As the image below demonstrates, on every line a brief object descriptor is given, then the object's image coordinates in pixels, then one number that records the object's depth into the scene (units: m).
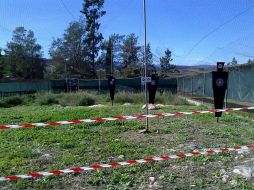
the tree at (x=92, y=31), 35.66
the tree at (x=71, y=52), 36.11
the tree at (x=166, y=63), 32.56
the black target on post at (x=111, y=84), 12.15
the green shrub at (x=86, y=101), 13.84
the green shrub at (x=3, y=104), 14.73
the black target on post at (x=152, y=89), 10.96
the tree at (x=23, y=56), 32.92
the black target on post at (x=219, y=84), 6.59
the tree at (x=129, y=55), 32.77
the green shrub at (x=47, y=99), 14.52
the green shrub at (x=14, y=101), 15.49
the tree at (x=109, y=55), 34.91
